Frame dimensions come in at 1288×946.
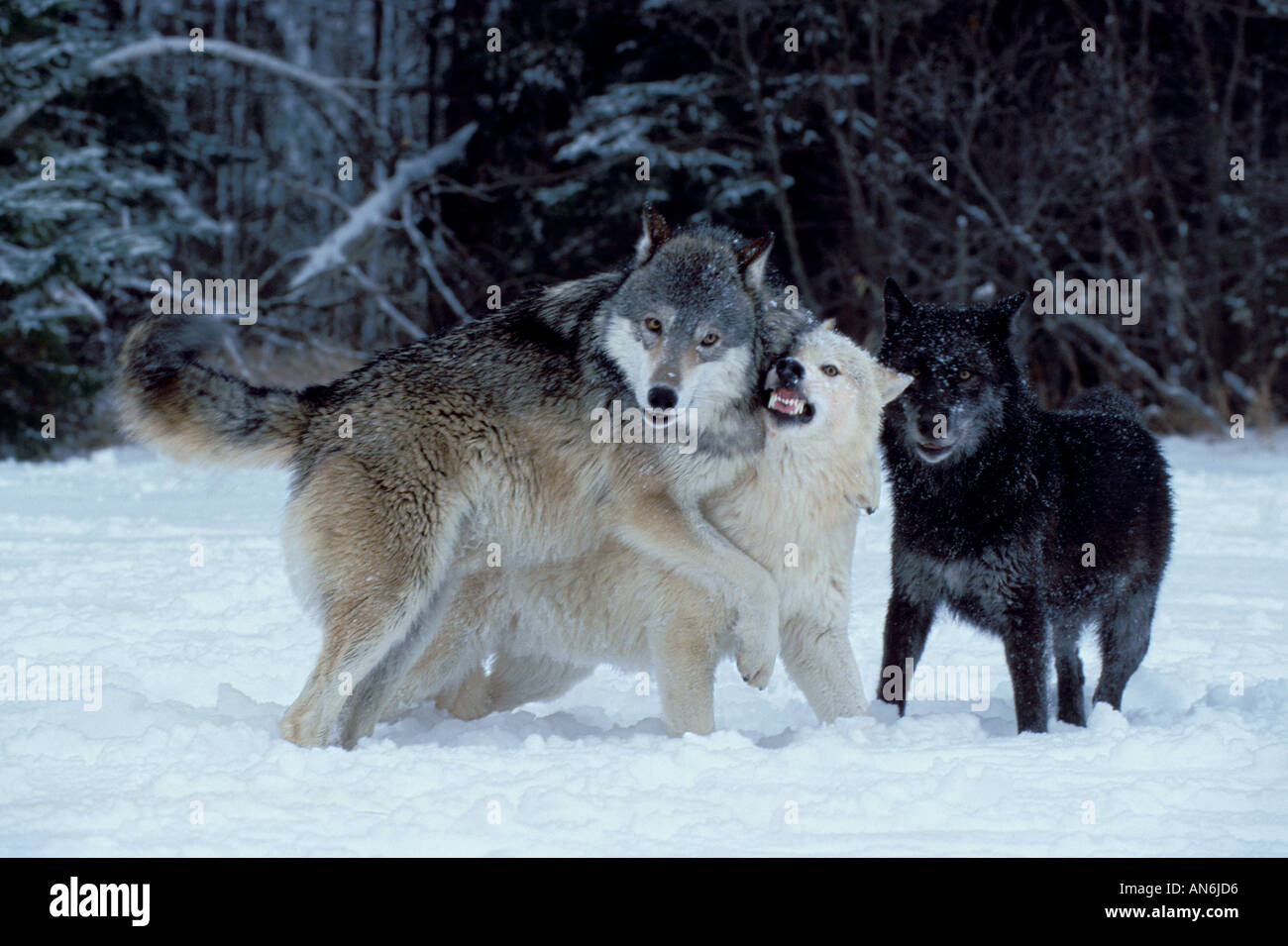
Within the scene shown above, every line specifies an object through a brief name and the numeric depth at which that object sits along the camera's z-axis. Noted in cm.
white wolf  545
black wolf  572
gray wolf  524
